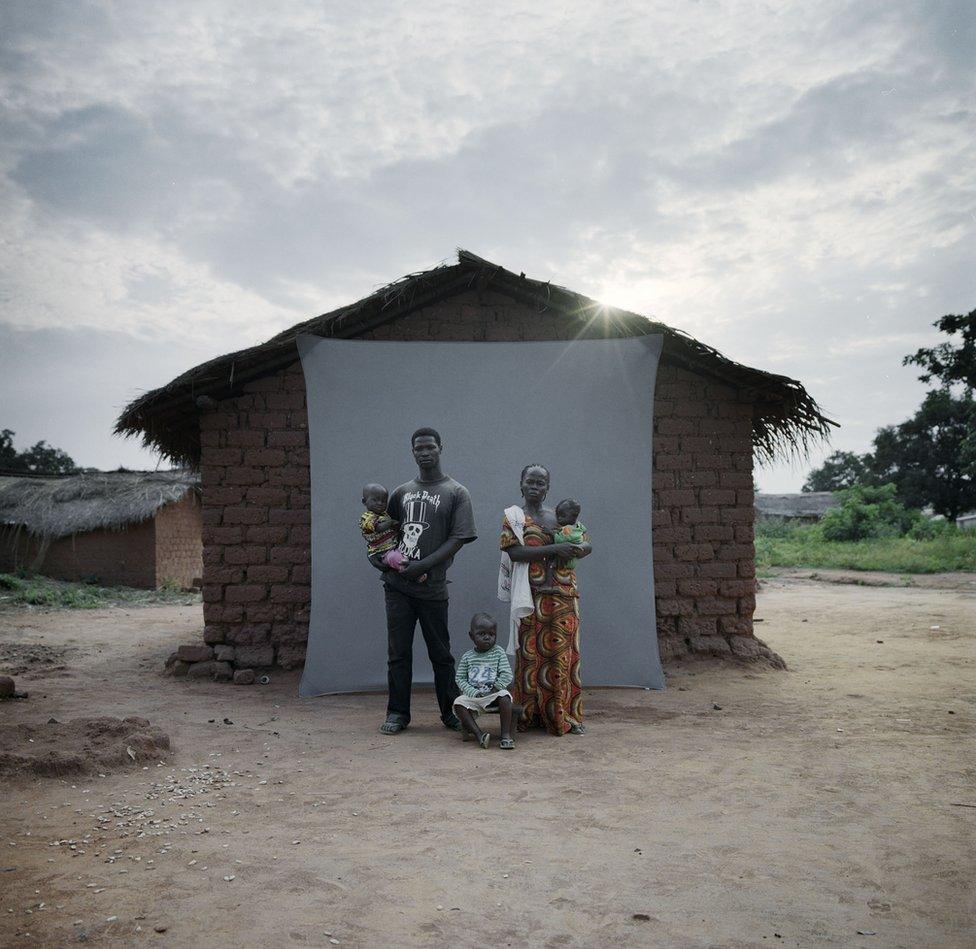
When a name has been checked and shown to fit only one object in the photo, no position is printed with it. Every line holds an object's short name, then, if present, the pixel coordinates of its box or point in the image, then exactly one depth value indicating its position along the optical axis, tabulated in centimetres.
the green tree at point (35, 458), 3334
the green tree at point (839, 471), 4950
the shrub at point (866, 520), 2358
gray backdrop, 526
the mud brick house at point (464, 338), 552
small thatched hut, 1405
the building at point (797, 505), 3322
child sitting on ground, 400
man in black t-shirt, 419
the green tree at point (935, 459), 3094
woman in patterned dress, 421
